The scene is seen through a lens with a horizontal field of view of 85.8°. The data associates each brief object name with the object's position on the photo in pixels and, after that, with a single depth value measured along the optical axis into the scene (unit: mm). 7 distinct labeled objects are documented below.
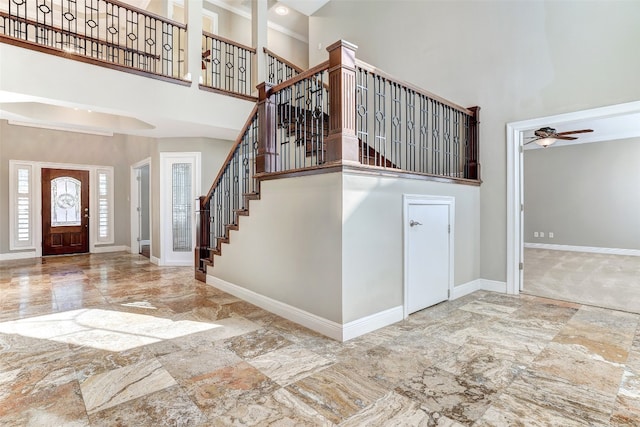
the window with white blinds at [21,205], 7154
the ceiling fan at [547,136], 5660
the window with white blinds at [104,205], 8242
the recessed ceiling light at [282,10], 7291
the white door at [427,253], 3363
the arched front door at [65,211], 7593
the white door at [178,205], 6473
